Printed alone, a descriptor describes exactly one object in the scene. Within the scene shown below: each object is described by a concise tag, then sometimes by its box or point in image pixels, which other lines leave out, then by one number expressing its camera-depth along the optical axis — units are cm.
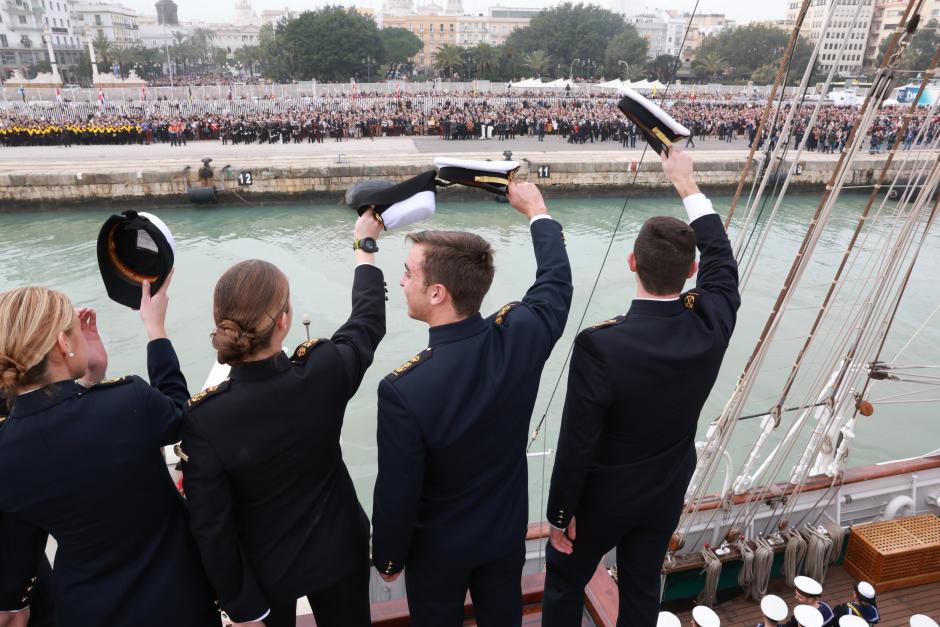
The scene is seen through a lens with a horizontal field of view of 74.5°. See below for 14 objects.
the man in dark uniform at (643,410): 167
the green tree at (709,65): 6719
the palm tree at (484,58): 6284
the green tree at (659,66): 6875
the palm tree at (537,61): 6744
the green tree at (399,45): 6912
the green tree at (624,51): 6825
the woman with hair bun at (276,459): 132
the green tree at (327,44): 5653
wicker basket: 298
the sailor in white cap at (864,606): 252
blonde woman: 121
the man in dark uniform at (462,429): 142
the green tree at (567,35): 7119
